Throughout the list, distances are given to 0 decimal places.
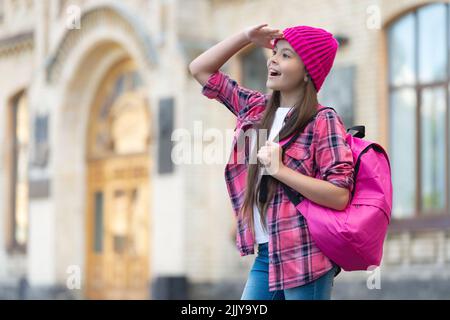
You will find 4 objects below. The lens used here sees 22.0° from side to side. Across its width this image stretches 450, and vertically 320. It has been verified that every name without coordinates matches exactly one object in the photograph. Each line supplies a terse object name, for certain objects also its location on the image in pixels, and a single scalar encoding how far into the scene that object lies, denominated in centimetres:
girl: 494
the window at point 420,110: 1449
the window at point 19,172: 2239
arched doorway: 1897
